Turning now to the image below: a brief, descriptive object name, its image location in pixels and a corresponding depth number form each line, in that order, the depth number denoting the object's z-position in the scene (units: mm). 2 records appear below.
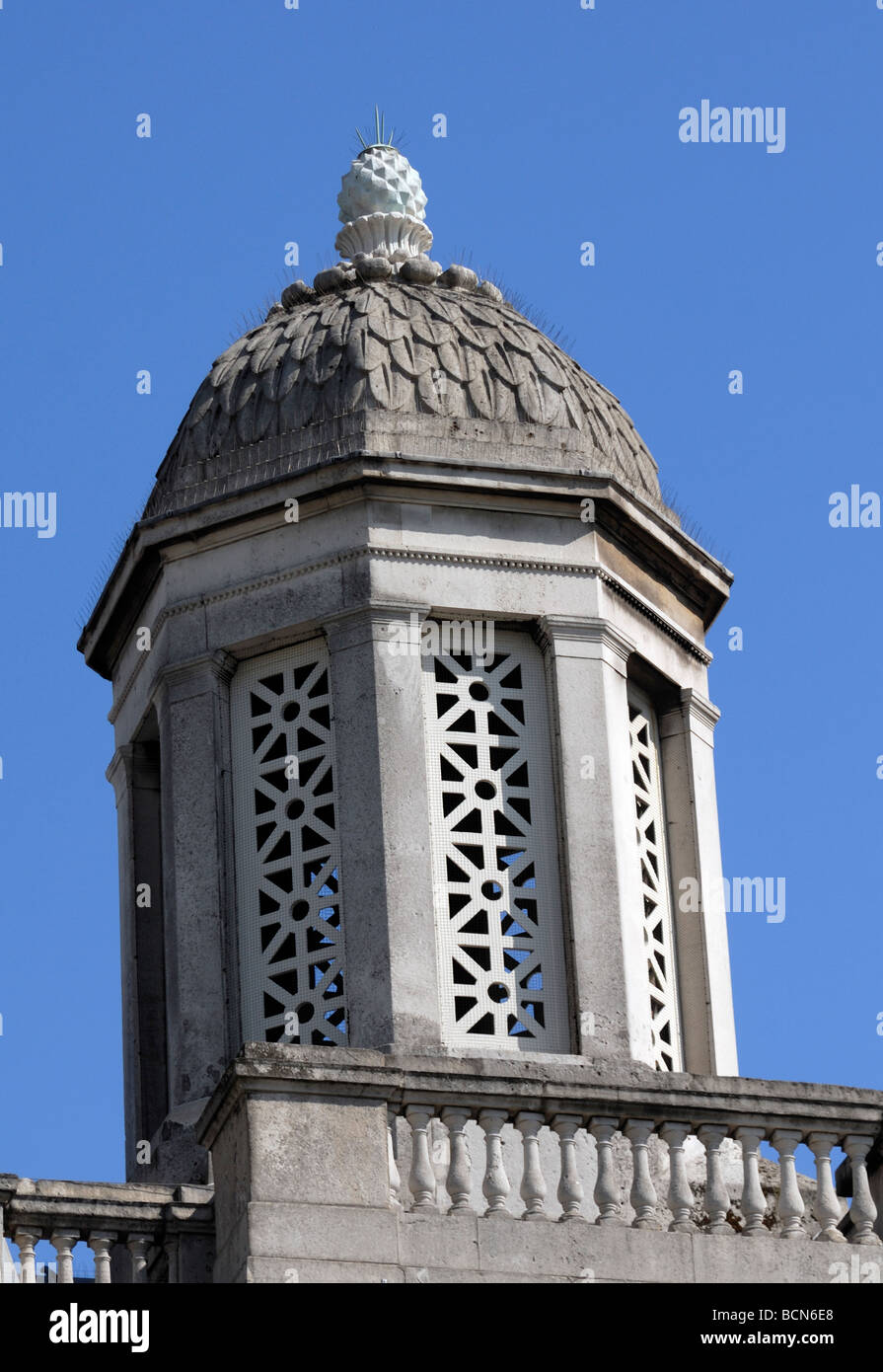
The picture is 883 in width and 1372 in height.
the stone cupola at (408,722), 22578
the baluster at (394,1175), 19438
